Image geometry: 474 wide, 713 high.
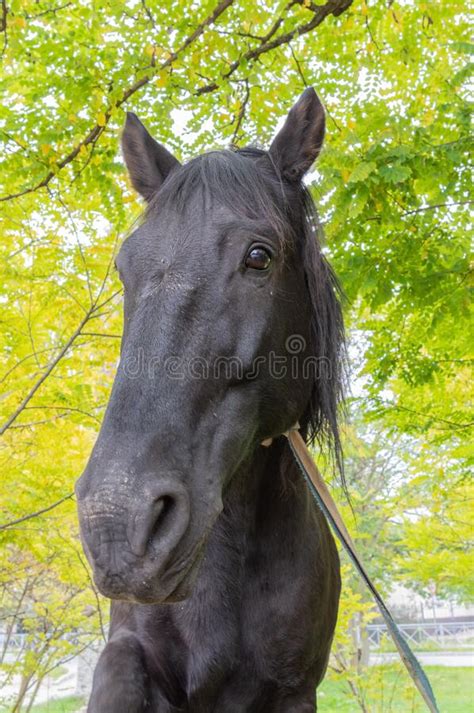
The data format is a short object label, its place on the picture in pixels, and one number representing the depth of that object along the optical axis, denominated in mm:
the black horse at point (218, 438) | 1515
